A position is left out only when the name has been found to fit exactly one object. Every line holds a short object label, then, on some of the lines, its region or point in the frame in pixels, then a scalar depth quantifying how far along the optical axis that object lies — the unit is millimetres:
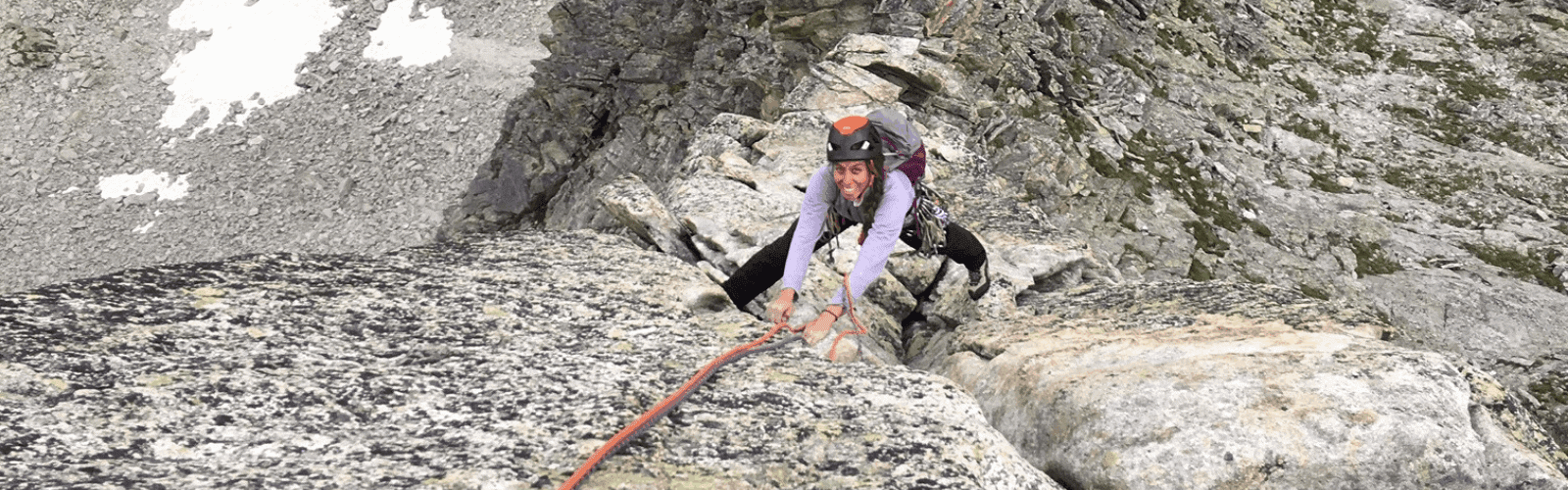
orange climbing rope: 5406
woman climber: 8000
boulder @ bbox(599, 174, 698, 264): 11617
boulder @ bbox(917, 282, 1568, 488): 6363
